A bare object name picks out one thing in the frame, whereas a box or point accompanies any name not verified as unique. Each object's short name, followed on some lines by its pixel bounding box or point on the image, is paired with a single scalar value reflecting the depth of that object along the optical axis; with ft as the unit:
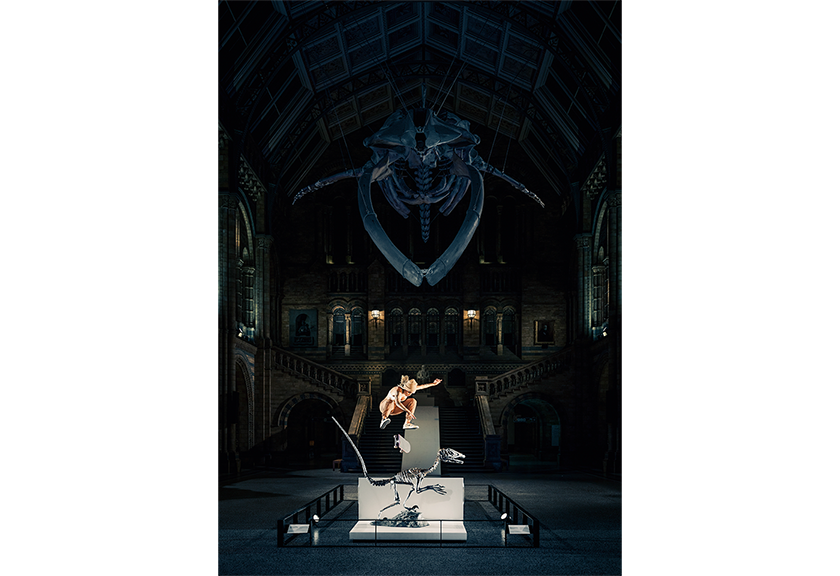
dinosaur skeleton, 38.40
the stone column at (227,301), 59.16
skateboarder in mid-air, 41.65
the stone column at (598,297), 59.41
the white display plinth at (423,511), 37.50
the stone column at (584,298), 58.07
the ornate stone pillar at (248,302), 64.75
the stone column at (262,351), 57.93
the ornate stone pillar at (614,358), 55.42
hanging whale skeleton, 42.52
